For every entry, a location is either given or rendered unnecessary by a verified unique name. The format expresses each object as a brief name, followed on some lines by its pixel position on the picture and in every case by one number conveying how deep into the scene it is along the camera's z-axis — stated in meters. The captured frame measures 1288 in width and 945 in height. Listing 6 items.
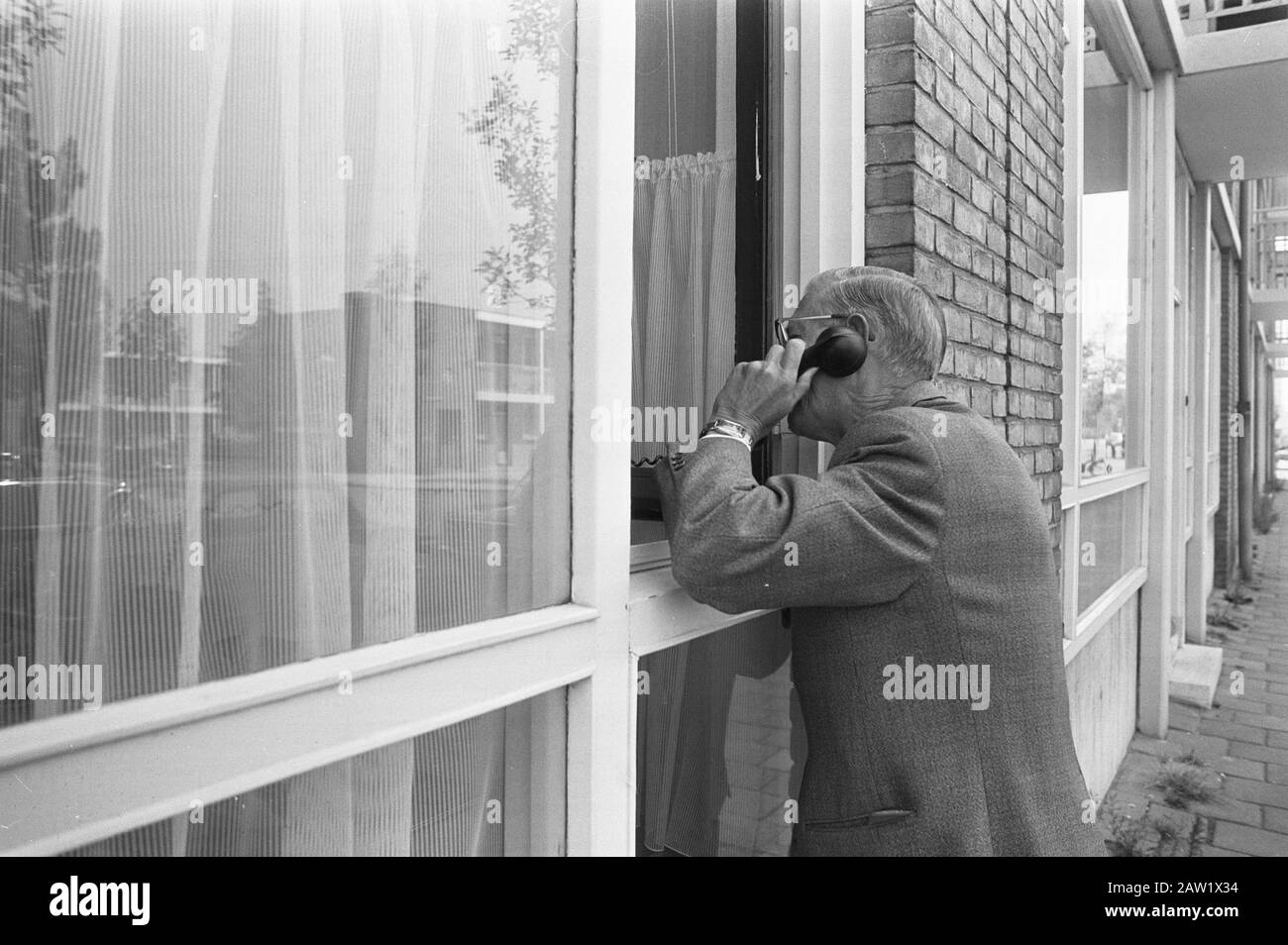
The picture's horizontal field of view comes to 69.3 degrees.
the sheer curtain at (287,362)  0.93
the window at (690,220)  1.99
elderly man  1.44
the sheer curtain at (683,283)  2.01
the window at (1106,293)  4.67
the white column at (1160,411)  6.07
